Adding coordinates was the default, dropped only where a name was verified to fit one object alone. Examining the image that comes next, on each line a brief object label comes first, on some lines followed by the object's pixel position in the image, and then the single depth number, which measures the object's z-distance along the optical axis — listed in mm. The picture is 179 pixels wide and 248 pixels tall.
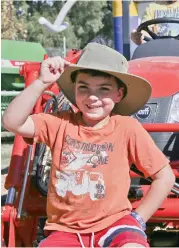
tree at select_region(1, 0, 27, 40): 15922
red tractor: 3094
